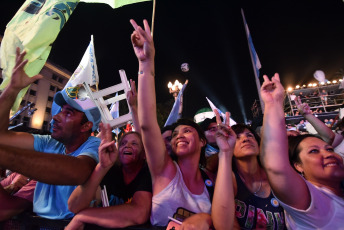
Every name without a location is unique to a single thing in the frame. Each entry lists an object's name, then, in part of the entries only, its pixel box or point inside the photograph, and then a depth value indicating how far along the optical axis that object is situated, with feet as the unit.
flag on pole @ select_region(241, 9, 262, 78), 28.60
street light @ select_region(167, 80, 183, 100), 28.27
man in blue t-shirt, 4.21
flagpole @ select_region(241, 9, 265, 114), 27.85
